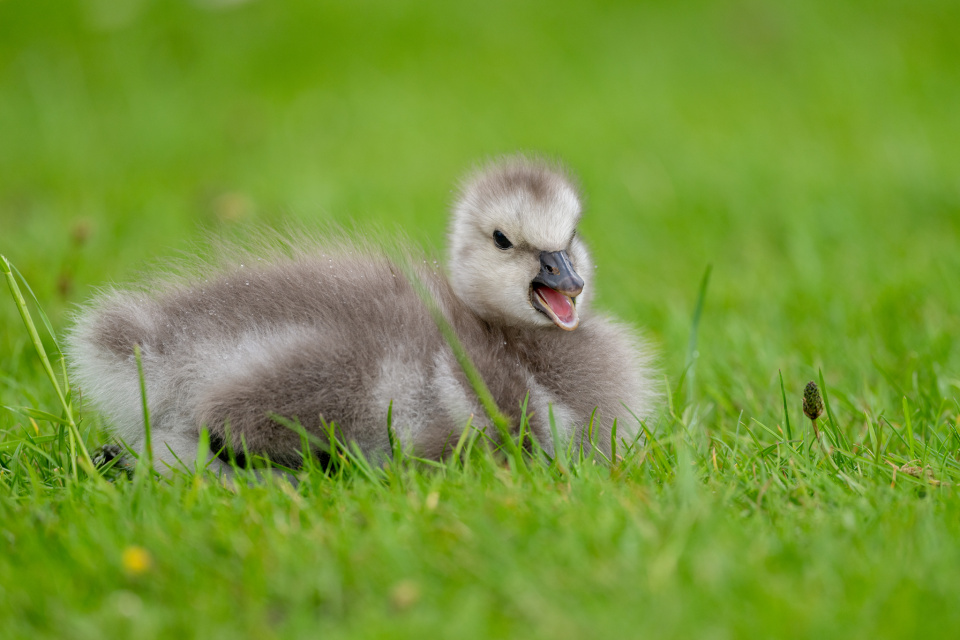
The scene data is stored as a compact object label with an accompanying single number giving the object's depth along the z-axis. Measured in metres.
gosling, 4.39
